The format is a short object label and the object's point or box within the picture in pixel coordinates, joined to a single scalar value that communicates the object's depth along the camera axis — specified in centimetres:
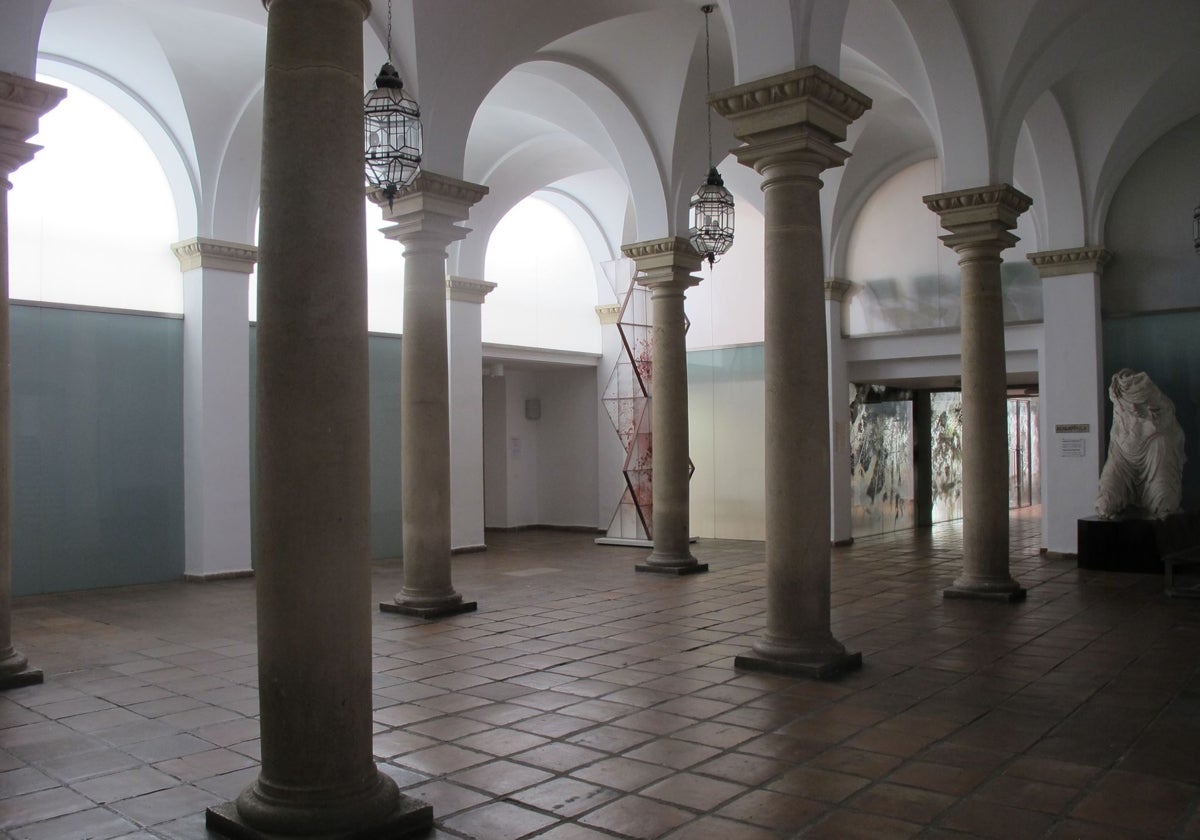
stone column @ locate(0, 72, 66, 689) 698
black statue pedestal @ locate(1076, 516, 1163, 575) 1209
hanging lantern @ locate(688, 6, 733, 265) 1069
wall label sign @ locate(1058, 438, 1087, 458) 1366
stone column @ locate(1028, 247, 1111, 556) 1363
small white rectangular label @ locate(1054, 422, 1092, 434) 1363
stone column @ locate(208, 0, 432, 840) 393
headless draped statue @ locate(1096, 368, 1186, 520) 1225
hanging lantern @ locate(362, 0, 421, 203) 720
